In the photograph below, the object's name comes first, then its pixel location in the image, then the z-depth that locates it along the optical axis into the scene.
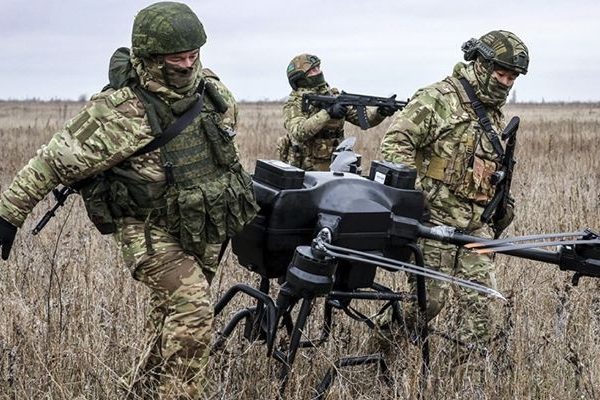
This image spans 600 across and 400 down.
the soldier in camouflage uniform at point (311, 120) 8.44
